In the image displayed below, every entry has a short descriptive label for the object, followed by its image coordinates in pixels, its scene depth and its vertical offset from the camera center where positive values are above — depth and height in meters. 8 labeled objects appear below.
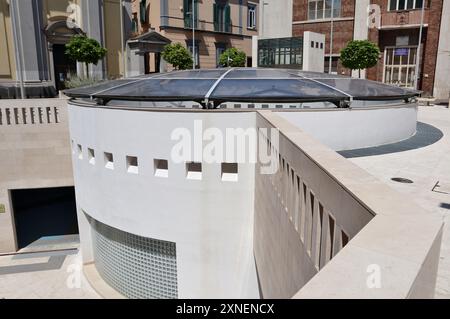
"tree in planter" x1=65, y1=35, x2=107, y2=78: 27.84 +1.54
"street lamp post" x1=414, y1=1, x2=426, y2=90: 41.28 +1.64
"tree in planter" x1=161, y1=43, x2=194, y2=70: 37.06 +1.46
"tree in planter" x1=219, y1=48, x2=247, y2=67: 40.88 +1.37
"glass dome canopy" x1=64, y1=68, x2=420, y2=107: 12.18 -0.62
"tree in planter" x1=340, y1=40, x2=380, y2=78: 37.56 +1.57
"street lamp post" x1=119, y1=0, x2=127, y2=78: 34.12 +3.45
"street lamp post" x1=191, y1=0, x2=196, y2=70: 42.00 +5.05
